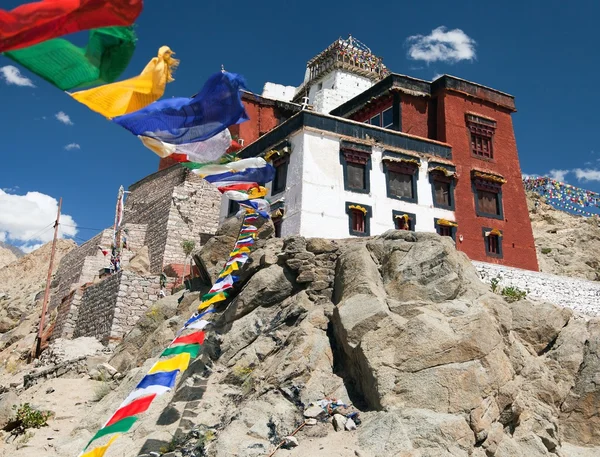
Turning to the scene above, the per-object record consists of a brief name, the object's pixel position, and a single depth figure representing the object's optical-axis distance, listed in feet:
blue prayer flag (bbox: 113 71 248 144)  39.81
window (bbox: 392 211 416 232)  79.20
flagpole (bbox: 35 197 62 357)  90.84
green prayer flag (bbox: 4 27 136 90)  26.73
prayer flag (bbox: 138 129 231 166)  40.75
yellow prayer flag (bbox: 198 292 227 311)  63.31
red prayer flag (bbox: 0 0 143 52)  24.34
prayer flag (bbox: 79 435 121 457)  36.37
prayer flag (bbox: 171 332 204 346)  51.95
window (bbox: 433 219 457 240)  81.25
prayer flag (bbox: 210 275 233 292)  65.07
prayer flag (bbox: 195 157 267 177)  53.31
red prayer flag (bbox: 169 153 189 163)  44.06
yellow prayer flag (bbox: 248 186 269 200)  65.36
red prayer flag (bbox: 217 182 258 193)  60.23
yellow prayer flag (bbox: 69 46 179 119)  31.14
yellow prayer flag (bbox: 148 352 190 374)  45.57
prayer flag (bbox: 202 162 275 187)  57.26
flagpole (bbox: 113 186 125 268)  115.85
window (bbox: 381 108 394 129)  91.09
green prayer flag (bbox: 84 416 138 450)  37.56
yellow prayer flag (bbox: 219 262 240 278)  66.08
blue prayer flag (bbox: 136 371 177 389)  43.39
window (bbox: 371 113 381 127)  93.61
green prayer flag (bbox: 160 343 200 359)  49.64
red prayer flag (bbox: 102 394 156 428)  39.47
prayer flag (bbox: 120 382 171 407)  41.19
